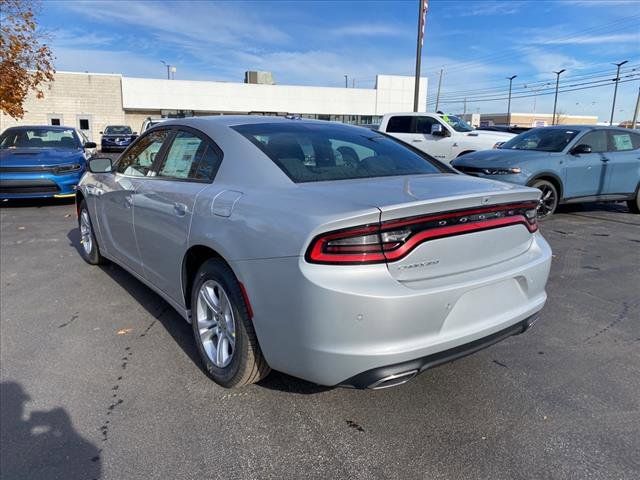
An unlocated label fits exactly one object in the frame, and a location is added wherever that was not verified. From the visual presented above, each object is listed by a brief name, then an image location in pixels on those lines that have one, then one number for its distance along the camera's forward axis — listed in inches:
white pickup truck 472.1
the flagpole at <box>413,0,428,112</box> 635.5
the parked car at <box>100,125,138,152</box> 1088.8
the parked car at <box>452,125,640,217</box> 312.2
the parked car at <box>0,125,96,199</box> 349.7
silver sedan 85.3
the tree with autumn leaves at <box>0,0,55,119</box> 557.3
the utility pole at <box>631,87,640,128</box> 1257.3
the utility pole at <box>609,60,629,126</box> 1762.1
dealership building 1525.6
